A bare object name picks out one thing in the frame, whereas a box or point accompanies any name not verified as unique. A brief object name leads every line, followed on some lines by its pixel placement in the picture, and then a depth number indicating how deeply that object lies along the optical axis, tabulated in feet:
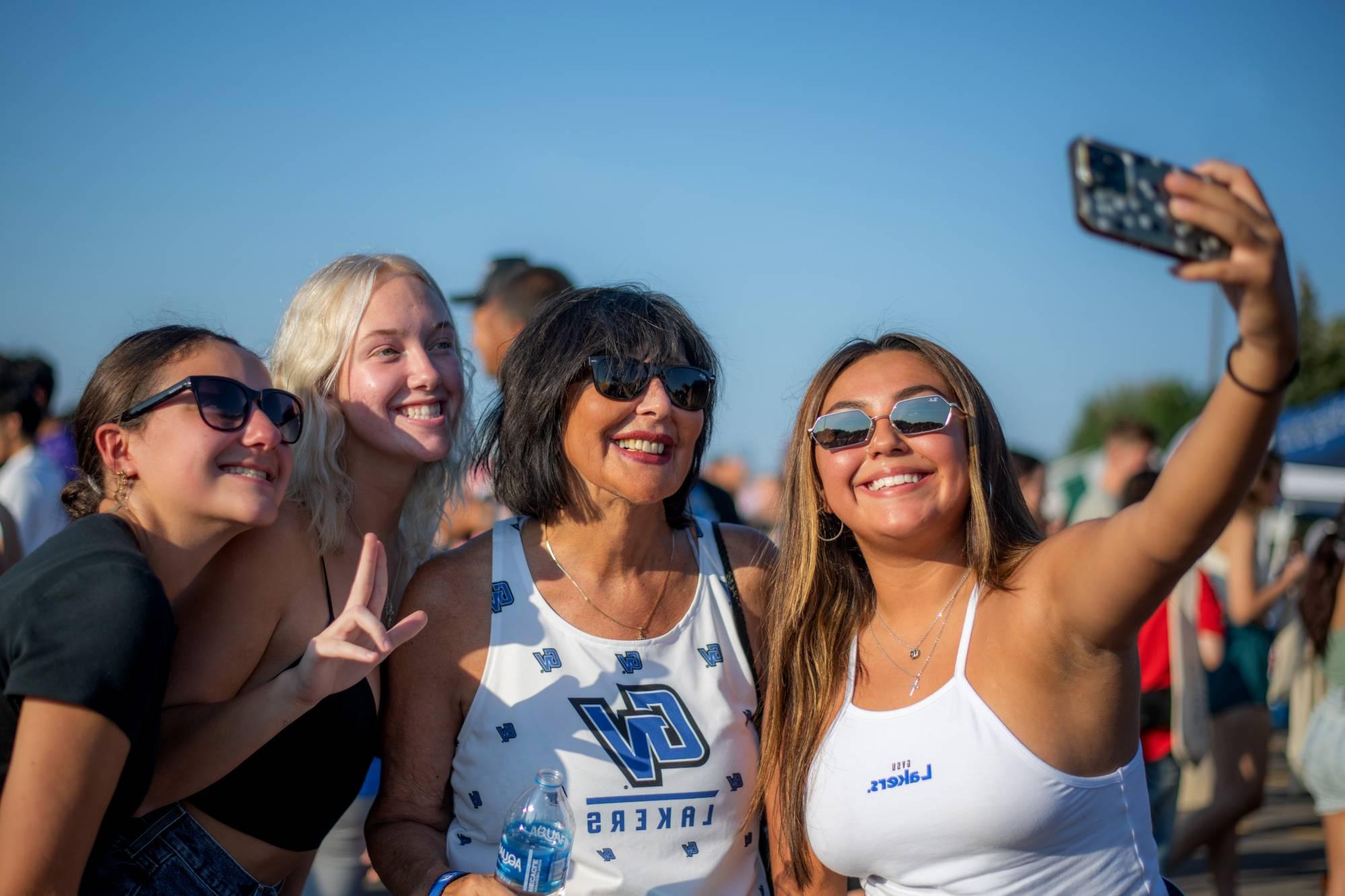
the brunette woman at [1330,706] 16.97
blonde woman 8.14
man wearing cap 16.76
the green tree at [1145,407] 226.38
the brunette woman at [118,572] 6.41
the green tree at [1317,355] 120.06
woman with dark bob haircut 9.12
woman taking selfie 6.43
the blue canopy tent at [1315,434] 50.96
